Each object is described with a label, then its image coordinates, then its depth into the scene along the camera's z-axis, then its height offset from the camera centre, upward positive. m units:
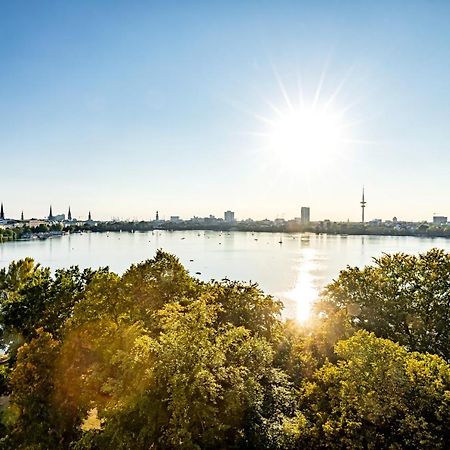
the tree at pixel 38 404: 14.05 -6.09
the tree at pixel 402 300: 17.52 -3.11
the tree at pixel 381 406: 10.98 -4.65
